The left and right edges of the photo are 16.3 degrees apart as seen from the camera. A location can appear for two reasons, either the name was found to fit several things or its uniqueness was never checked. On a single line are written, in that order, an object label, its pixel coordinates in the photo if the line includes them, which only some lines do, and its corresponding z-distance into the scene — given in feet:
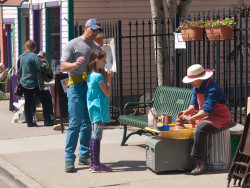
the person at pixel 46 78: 58.59
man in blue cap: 36.87
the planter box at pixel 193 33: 45.49
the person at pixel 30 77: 58.51
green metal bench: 41.31
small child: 35.59
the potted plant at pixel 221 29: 43.26
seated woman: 34.69
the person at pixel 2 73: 90.02
